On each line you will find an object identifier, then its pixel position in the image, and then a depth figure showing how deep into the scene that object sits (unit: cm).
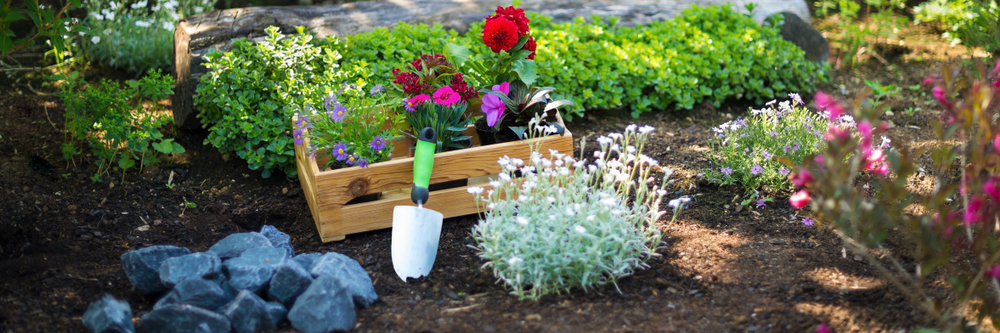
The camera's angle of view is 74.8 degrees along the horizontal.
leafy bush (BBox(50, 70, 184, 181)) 300
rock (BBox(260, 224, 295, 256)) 249
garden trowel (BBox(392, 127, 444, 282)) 241
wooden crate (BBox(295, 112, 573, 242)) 266
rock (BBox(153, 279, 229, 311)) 201
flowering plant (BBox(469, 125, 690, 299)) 212
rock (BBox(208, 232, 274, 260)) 232
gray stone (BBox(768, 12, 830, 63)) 464
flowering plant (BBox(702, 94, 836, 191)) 291
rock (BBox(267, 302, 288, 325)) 204
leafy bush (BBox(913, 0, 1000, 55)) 392
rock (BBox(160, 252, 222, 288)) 209
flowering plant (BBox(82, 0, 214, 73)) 409
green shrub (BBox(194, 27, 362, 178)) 311
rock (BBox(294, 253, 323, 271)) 229
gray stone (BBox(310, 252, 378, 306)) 216
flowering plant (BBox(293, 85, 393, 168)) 266
